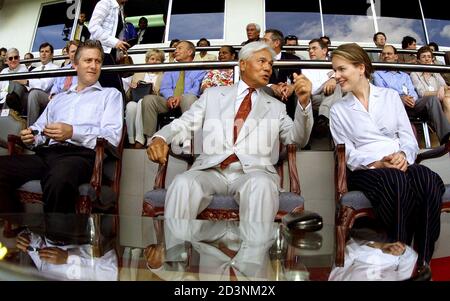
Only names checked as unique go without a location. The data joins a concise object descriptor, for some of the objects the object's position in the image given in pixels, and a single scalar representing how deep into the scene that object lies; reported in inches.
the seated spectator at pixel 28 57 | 246.5
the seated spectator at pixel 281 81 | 109.0
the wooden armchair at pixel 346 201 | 75.5
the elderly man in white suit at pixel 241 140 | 74.7
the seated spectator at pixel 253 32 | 169.9
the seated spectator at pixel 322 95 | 108.0
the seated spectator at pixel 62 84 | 119.3
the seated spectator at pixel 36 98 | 121.4
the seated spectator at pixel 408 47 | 212.2
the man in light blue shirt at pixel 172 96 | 116.0
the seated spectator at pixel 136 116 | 110.3
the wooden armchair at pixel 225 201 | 77.0
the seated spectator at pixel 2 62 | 209.9
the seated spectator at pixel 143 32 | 285.0
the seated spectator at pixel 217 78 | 112.4
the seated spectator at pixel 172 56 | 168.6
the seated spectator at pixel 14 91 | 131.5
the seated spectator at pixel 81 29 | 294.7
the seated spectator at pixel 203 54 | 205.2
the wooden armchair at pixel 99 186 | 82.4
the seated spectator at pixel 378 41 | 225.3
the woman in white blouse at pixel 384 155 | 72.7
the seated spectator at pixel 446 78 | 134.6
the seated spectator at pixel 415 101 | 114.9
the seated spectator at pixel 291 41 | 212.1
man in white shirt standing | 138.8
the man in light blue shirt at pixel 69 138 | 82.2
